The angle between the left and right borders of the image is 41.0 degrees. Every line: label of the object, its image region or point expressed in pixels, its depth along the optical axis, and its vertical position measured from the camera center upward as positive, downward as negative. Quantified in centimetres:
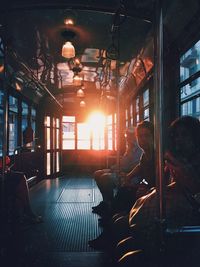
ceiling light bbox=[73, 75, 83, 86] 541 +116
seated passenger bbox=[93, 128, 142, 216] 393 -42
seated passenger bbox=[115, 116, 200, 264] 150 -37
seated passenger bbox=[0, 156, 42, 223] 349 -82
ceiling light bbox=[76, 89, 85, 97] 707 +114
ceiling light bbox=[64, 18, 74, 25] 342 +149
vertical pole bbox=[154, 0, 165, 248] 140 +15
